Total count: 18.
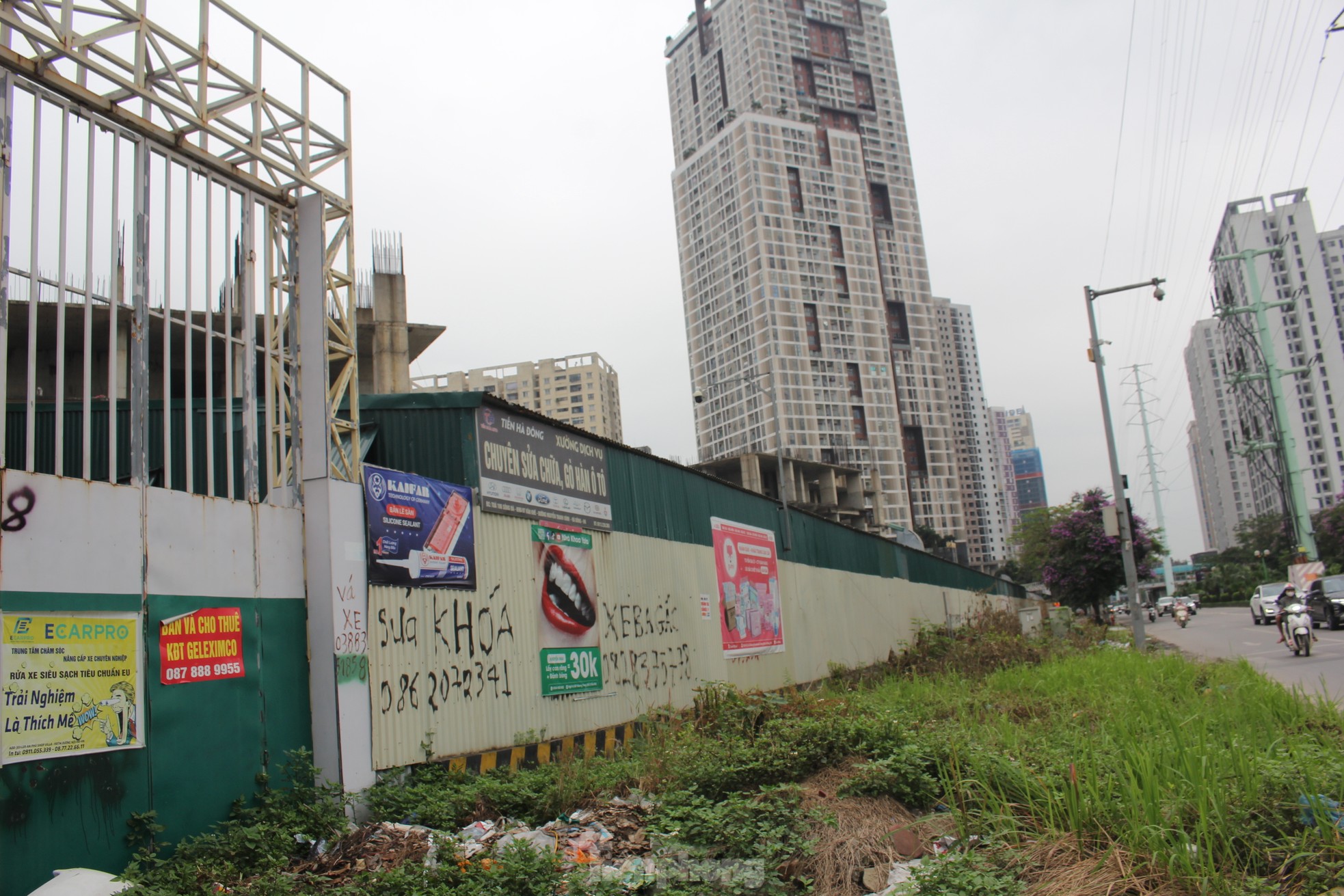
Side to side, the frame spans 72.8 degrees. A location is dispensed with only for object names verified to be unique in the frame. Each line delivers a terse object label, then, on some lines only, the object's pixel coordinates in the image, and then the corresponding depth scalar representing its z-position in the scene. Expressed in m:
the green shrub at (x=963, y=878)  4.70
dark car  24.08
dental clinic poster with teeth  11.13
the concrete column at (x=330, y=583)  8.10
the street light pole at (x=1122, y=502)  19.91
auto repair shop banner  10.64
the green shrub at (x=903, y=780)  6.60
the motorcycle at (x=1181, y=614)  34.50
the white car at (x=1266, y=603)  30.52
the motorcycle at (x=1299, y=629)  16.50
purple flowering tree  44.62
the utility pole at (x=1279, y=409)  48.22
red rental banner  7.08
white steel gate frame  6.82
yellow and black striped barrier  9.44
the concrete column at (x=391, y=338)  35.50
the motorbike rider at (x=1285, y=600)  18.11
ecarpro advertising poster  5.93
